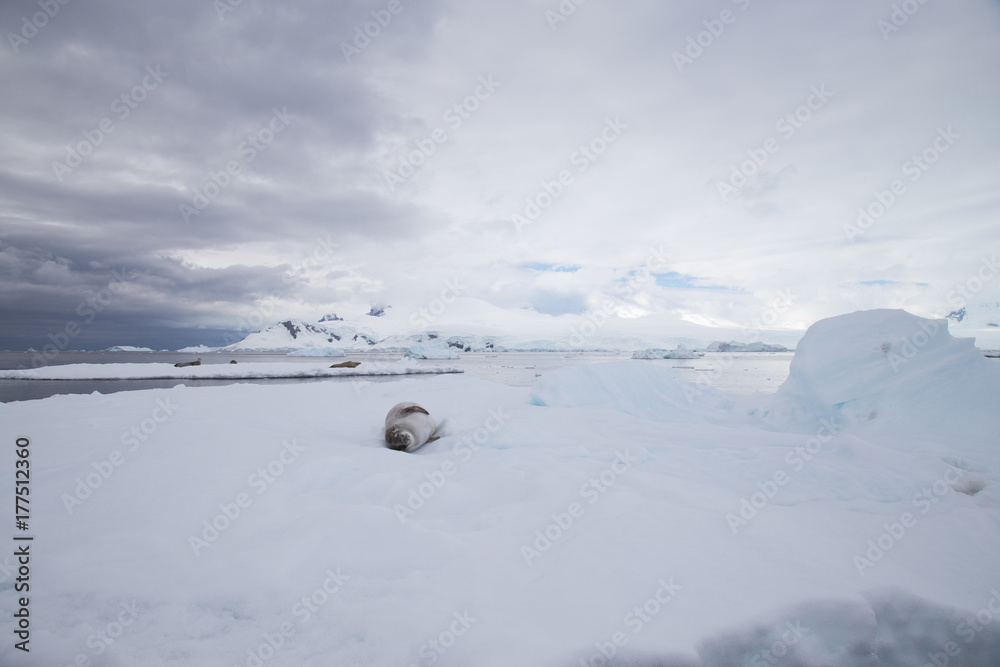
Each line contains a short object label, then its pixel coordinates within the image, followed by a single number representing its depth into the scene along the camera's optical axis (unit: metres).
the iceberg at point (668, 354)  64.44
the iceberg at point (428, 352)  63.31
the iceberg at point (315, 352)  81.91
